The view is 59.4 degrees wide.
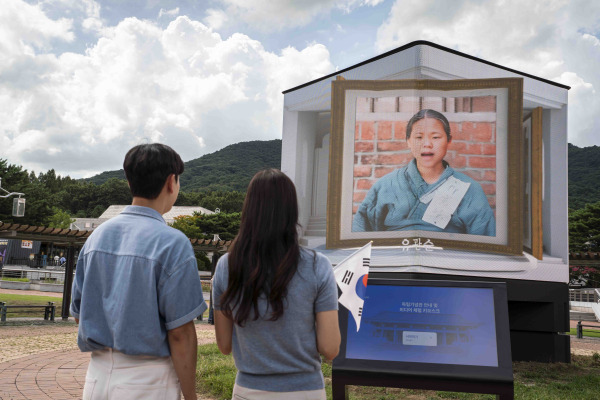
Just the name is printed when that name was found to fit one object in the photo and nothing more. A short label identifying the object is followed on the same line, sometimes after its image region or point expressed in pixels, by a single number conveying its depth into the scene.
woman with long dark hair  1.76
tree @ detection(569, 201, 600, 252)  35.34
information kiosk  2.95
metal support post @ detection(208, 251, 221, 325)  16.13
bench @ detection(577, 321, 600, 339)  15.06
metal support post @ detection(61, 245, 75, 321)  14.23
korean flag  2.84
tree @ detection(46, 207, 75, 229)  52.34
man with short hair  1.73
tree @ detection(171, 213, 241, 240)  48.28
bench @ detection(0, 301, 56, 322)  13.61
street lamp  16.53
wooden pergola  12.99
